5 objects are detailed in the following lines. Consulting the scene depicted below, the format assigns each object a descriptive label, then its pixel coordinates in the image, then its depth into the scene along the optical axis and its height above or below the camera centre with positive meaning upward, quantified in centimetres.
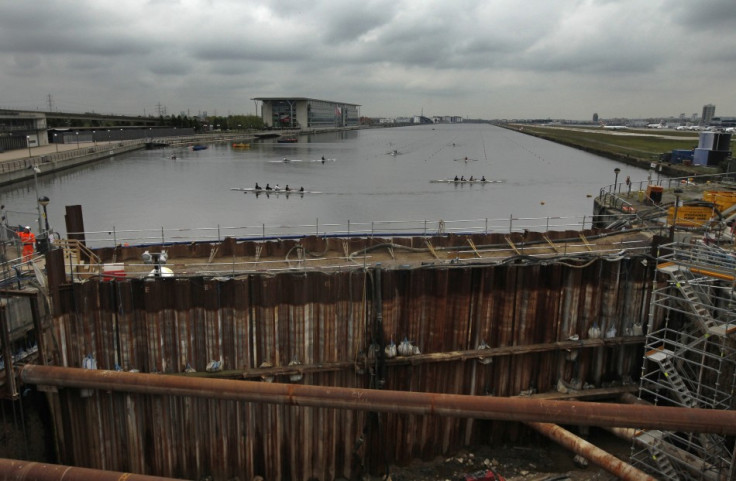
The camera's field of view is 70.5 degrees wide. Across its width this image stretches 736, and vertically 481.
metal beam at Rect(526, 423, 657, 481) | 1169 -767
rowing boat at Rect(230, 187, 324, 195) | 6738 -821
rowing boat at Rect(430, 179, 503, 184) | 8068 -825
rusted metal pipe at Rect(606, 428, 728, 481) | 1151 -746
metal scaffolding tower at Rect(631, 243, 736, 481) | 1155 -564
